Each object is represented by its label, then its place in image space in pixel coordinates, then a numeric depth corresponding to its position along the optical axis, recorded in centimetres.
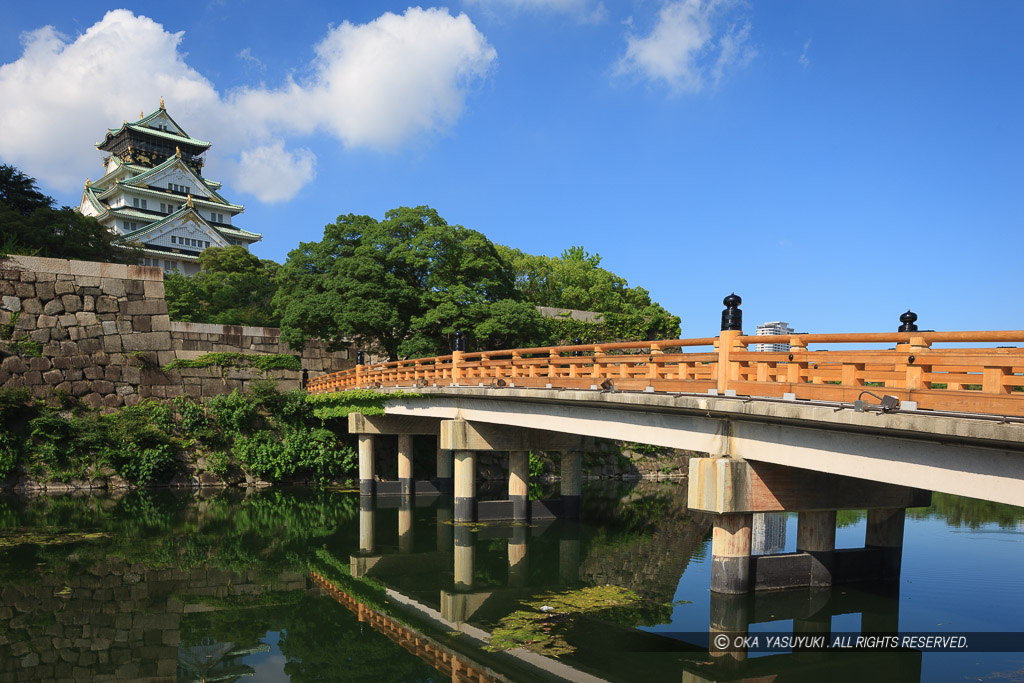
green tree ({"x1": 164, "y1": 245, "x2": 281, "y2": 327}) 4403
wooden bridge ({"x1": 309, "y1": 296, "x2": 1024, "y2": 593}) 863
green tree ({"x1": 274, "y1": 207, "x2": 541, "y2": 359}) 3005
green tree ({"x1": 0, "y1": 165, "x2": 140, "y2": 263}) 3500
